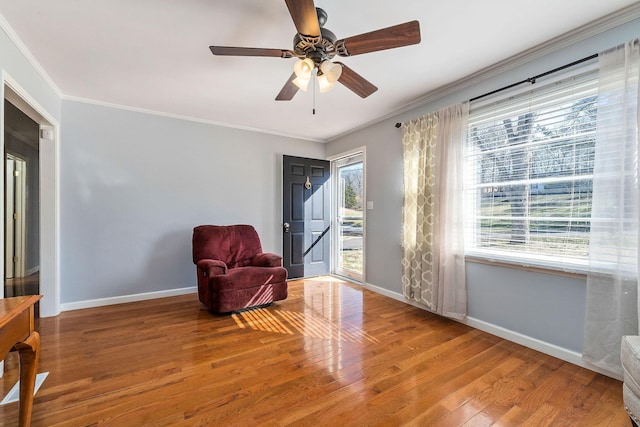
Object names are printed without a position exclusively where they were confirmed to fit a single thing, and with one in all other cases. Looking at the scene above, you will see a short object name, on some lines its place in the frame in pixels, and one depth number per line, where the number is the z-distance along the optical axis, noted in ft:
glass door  15.48
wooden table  3.94
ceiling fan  4.96
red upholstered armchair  9.90
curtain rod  6.66
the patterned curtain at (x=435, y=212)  9.20
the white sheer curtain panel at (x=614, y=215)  5.90
